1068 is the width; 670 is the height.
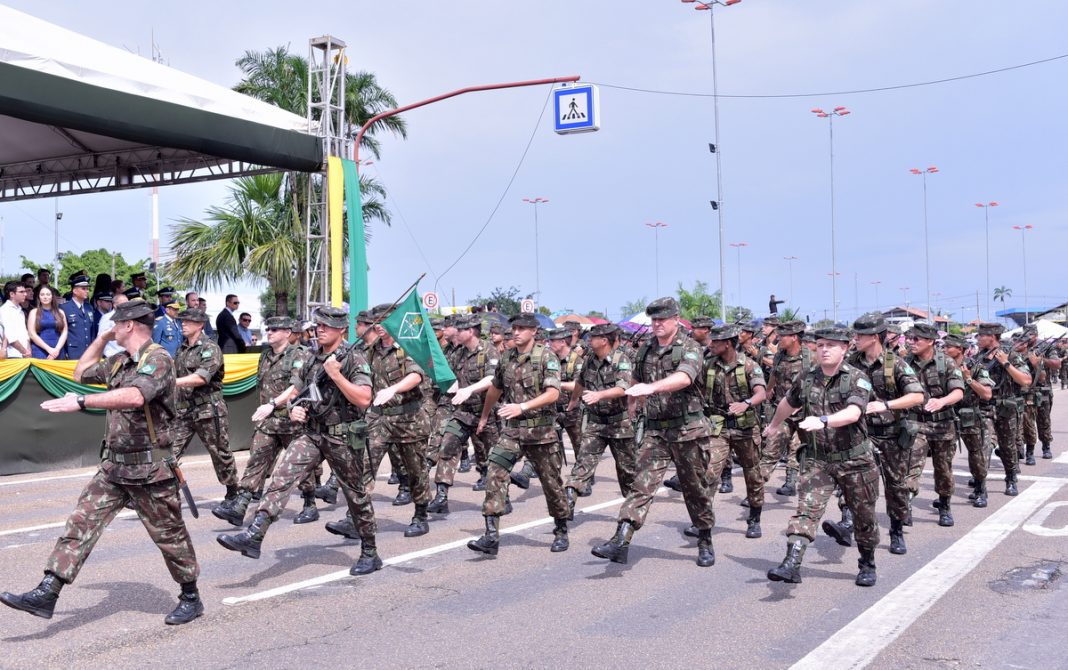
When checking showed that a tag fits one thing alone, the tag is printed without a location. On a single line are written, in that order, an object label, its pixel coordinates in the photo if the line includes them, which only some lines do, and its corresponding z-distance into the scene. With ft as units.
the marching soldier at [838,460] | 22.67
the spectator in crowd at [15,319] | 45.68
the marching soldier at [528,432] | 26.00
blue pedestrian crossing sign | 53.06
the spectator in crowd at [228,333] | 53.67
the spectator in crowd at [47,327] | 46.09
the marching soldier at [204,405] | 30.70
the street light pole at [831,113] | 134.82
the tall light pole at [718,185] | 101.86
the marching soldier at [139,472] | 18.69
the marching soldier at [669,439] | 24.64
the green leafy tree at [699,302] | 214.03
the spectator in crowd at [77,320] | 47.62
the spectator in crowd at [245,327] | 57.16
